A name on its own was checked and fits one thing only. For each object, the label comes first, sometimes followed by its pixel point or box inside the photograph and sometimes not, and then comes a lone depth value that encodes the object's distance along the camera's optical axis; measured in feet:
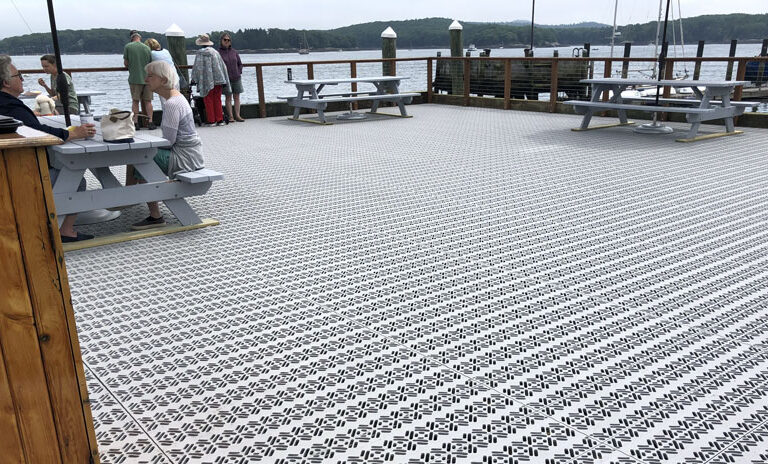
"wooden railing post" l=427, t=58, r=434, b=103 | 45.58
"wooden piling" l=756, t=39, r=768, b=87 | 90.53
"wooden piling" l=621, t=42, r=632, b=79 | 83.61
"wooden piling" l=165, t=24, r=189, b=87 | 36.86
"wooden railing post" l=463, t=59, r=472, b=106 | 42.43
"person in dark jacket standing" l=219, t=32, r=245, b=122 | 35.47
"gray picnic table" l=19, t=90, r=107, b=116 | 31.24
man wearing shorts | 31.78
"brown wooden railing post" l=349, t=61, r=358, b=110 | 40.16
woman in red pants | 33.30
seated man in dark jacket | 12.74
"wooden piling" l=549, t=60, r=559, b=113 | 36.47
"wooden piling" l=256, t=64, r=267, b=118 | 37.56
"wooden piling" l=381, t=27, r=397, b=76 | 46.06
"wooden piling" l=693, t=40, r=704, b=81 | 88.57
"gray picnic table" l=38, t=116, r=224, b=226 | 13.30
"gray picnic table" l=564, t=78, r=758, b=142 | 25.99
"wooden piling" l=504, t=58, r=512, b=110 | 38.86
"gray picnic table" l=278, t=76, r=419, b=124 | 34.83
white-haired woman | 14.29
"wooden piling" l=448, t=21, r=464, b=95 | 46.16
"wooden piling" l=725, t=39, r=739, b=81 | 90.02
